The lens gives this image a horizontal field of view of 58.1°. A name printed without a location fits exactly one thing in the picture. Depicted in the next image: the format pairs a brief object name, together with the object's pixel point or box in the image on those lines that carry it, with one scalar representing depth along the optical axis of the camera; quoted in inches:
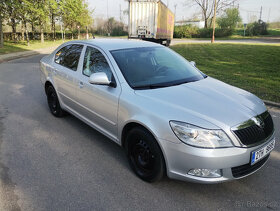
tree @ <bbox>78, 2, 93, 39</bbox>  1511.1
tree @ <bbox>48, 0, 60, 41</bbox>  1090.9
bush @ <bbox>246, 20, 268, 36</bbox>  1989.3
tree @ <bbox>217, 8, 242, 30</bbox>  2253.2
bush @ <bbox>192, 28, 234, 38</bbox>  2020.2
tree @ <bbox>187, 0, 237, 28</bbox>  2321.6
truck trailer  701.3
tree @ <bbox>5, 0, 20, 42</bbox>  920.3
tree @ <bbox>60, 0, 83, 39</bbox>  1299.2
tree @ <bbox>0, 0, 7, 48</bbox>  874.3
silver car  100.0
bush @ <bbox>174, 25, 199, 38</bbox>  2000.5
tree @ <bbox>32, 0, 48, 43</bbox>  976.9
